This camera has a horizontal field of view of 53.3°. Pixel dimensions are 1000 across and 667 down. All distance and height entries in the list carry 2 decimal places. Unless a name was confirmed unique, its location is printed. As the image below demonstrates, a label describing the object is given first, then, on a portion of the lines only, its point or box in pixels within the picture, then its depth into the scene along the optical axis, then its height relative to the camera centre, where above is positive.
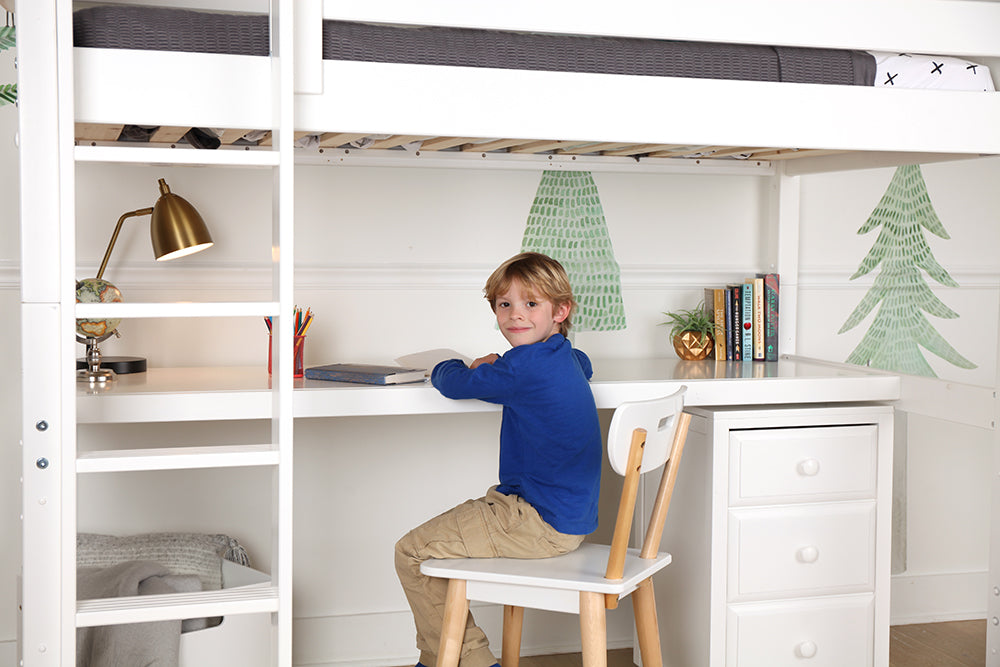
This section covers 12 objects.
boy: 2.03 -0.39
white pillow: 2.03 +0.47
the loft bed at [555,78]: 1.63 +0.40
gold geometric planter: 2.80 -0.12
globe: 2.22 +0.00
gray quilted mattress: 1.62 +0.45
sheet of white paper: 2.38 -0.14
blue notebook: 2.20 -0.17
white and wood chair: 1.77 -0.53
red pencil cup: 2.38 -0.14
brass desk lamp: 2.29 +0.14
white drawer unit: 2.28 -0.55
